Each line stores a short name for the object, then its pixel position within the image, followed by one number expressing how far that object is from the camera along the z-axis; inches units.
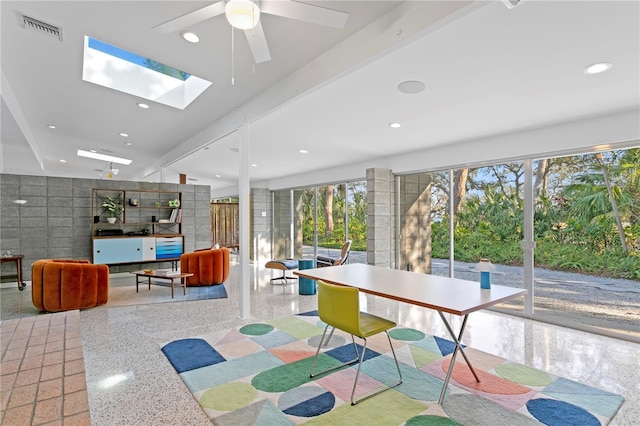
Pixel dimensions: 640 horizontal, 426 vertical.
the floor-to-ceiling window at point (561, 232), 148.9
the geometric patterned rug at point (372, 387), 83.0
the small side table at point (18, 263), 222.8
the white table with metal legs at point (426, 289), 85.7
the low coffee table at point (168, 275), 206.8
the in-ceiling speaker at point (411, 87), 118.6
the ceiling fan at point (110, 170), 335.7
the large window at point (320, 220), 292.0
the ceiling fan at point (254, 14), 69.3
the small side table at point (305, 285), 211.0
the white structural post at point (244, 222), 161.5
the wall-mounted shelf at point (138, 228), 277.6
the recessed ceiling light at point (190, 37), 105.6
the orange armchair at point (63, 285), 167.5
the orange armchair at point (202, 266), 231.5
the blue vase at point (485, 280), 99.6
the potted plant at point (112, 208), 283.9
